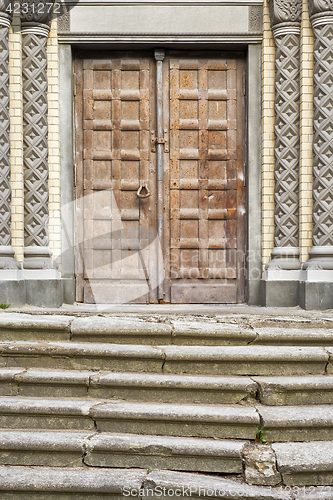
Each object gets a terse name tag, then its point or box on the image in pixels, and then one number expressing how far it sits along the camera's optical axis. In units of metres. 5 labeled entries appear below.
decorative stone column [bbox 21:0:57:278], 5.35
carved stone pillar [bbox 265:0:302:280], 5.38
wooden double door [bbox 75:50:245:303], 5.64
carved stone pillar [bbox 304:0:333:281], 5.21
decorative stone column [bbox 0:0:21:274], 5.18
